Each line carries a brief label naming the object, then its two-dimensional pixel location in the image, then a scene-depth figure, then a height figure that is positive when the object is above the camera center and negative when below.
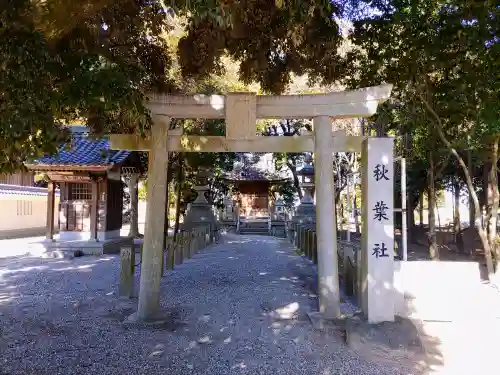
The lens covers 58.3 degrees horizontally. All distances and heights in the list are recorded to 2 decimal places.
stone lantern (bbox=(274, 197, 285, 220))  30.31 +0.18
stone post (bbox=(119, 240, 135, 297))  8.43 -1.17
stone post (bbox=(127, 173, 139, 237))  20.50 +0.24
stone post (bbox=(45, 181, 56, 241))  16.62 +0.00
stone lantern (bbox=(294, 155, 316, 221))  23.45 +1.09
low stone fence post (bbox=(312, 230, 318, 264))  12.78 -1.12
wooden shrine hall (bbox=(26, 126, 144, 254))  15.89 +0.41
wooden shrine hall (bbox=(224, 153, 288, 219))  29.73 +1.75
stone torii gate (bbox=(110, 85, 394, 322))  6.80 +1.08
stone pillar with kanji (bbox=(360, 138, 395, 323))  6.25 -0.30
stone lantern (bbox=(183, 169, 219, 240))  22.58 +0.01
